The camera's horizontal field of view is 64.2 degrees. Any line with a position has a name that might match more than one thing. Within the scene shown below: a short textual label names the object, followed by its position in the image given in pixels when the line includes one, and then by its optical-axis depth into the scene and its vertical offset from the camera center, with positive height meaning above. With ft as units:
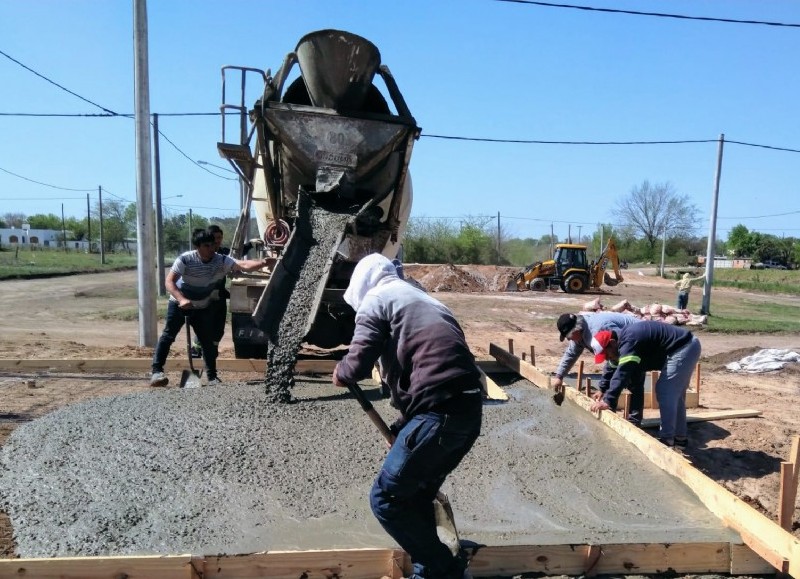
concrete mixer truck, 18.86 +1.87
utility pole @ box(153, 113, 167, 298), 56.13 -1.13
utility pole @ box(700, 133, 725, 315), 55.06 -0.86
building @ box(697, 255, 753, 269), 192.95 -8.22
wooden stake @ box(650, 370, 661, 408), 20.76 -5.30
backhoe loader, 83.30 -5.44
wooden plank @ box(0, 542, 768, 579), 8.47 -4.70
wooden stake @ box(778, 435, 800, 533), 10.02 -3.97
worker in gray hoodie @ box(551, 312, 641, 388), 16.35 -2.37
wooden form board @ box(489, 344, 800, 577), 8.90 -4.39
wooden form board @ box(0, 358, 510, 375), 21.70 -4.97
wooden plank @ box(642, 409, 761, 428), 18.72 -5.56
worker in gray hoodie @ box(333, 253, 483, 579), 8.03 -2.17
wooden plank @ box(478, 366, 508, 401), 18.02 -4.63
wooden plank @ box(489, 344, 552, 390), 19.68 -4.59
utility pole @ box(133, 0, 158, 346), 27.84 +2.26
